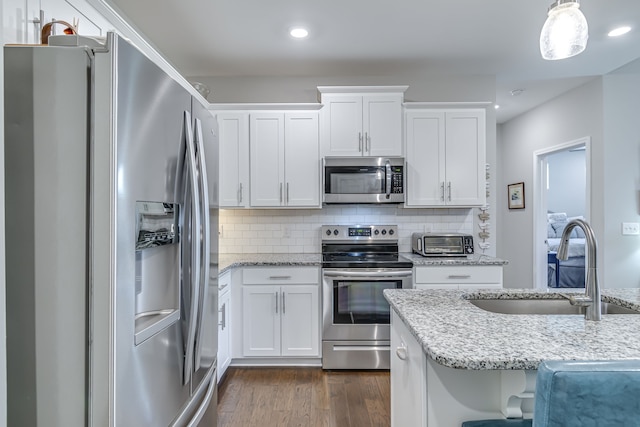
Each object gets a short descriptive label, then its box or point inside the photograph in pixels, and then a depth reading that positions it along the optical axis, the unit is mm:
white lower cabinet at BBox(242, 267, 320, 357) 2889
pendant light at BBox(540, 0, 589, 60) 1358
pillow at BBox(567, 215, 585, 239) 5726
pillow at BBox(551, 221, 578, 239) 6796
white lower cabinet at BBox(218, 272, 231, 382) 2562
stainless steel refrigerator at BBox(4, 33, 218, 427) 902
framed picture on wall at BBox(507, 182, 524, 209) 4984
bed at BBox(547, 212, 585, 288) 5293
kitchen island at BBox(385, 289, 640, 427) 883
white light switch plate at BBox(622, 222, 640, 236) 3459
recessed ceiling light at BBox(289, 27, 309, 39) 2602
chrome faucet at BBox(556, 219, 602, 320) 1178
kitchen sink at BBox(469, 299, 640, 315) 1512
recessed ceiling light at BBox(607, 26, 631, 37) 2629
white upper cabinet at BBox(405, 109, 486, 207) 3152
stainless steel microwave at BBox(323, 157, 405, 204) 3107
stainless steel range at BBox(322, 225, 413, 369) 2842
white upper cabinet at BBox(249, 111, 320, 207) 3145
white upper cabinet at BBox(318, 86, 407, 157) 3096
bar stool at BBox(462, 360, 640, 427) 646
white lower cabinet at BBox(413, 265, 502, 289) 2852
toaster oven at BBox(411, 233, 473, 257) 3121
